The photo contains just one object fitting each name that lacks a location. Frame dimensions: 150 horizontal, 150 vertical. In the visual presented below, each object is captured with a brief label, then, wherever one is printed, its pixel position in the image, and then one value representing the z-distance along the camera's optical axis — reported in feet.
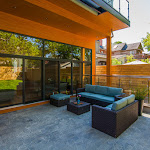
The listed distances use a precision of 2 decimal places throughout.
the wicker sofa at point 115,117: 8.39
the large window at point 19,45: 13.93
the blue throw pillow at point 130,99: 10.02
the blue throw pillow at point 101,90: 16.21
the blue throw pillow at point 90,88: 17.90
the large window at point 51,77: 18.01
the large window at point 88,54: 24.73
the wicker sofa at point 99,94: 14.38
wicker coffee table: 12.88
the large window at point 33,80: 15.97
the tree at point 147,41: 52.37
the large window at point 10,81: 13.92
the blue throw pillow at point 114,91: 14.80
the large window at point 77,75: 22.40
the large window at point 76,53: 22.18
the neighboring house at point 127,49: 78.82
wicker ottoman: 15.83
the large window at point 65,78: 20.08
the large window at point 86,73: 24.27
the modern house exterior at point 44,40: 13.48
